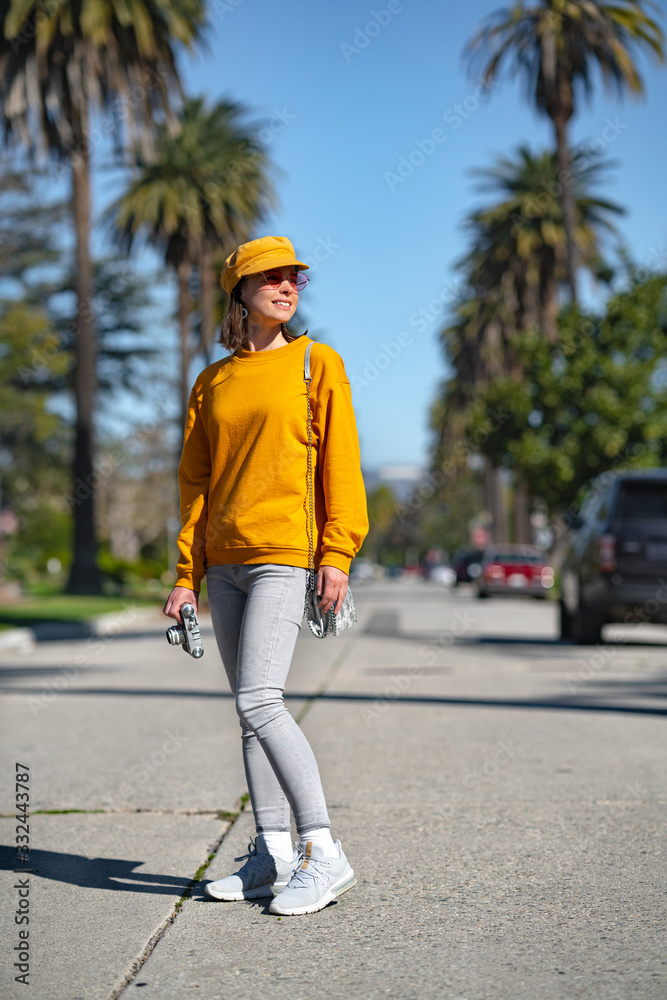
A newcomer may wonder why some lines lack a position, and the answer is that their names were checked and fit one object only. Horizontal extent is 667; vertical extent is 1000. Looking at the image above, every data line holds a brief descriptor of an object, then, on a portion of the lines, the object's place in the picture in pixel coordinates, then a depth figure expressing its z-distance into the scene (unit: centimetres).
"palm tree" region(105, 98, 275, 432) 3256
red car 3328
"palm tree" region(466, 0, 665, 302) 2855
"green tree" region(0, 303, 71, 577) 3231
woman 373
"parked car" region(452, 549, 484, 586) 4639
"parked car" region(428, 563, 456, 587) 7523
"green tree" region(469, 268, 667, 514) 3139
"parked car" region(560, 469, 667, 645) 1267
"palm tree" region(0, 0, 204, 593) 2566
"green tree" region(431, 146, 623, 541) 3912
